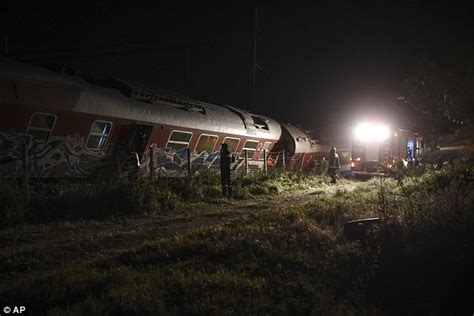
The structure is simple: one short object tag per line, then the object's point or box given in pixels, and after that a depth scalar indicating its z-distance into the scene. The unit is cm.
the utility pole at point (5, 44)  1384
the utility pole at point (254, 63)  2398
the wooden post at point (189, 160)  1394
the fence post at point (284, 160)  2055
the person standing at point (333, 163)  2039
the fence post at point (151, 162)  1239
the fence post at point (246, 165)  1762
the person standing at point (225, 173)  1352
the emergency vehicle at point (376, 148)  2176
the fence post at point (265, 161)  1894
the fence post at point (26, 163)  948
